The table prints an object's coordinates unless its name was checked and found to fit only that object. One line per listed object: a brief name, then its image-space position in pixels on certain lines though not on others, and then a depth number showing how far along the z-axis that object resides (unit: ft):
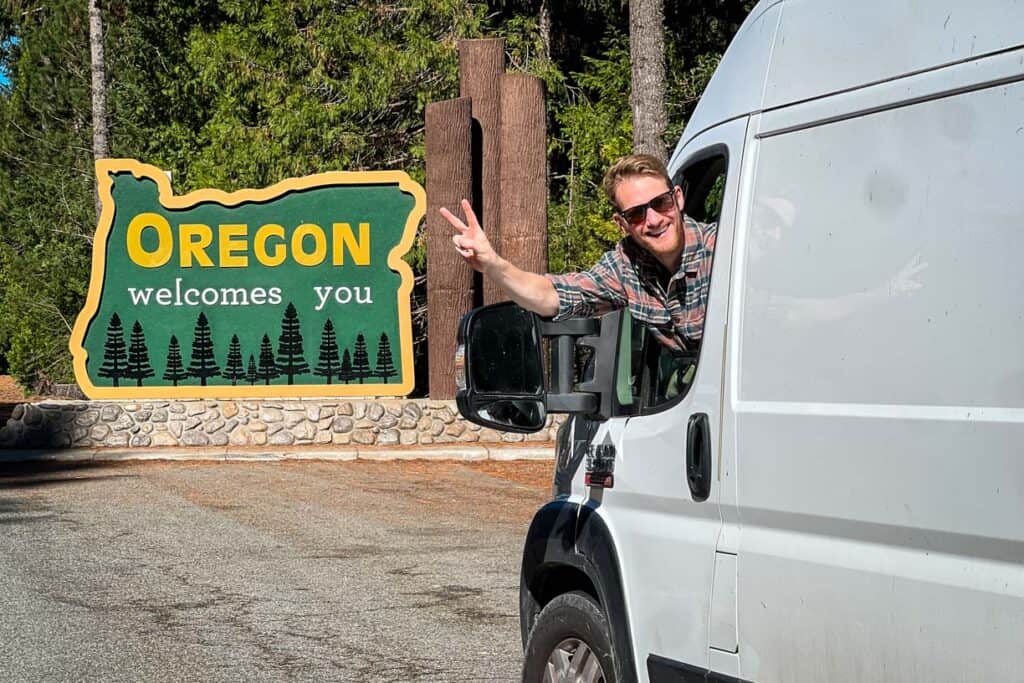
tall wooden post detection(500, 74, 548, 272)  67.77
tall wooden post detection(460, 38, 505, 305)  70.54
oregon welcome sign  72.38
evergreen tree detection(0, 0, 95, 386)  114.32
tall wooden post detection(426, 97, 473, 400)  68.69
